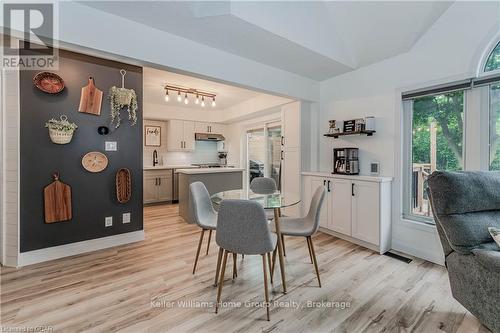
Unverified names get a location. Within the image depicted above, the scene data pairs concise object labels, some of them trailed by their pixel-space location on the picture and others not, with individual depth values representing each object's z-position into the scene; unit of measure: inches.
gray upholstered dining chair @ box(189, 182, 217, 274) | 94.5
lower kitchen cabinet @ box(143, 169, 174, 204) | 217.6
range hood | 253.9
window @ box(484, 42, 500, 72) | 92.9
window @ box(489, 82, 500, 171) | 93.2
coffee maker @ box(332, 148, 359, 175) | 135.0
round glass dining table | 81.7
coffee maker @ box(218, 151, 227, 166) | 280.2
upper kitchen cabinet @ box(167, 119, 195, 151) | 239.6
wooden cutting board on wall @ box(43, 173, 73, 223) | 100.4
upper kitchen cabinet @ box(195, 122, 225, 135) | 256.3
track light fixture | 175.2
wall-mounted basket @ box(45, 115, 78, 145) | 100.5
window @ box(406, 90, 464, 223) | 104.0
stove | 264.1
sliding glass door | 215.9
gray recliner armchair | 60.6
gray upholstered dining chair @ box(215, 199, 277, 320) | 67.2
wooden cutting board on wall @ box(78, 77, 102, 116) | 108.4
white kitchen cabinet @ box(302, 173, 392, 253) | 116.6
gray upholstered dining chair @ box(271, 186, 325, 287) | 86.4
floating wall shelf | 129.7
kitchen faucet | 243.3
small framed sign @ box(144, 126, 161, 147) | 234.5
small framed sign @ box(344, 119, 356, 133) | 135.8
